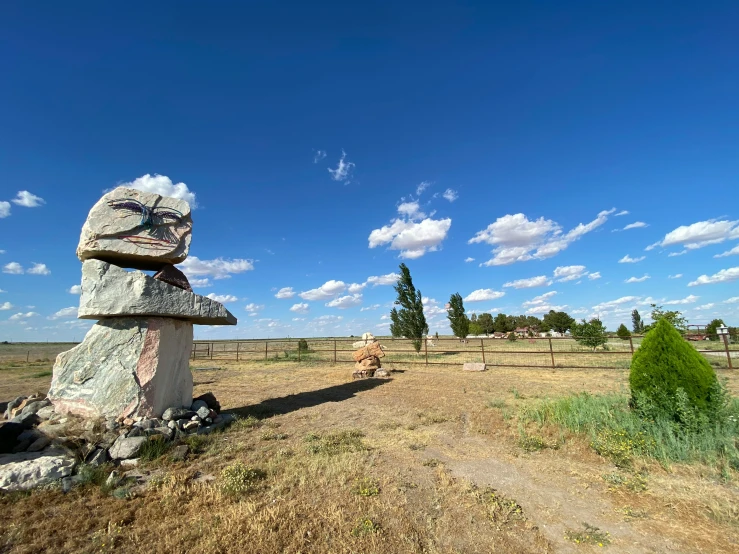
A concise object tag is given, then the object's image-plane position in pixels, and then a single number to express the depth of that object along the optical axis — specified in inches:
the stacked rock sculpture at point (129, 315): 249.9
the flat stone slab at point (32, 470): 161.3
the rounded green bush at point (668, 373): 216.4
